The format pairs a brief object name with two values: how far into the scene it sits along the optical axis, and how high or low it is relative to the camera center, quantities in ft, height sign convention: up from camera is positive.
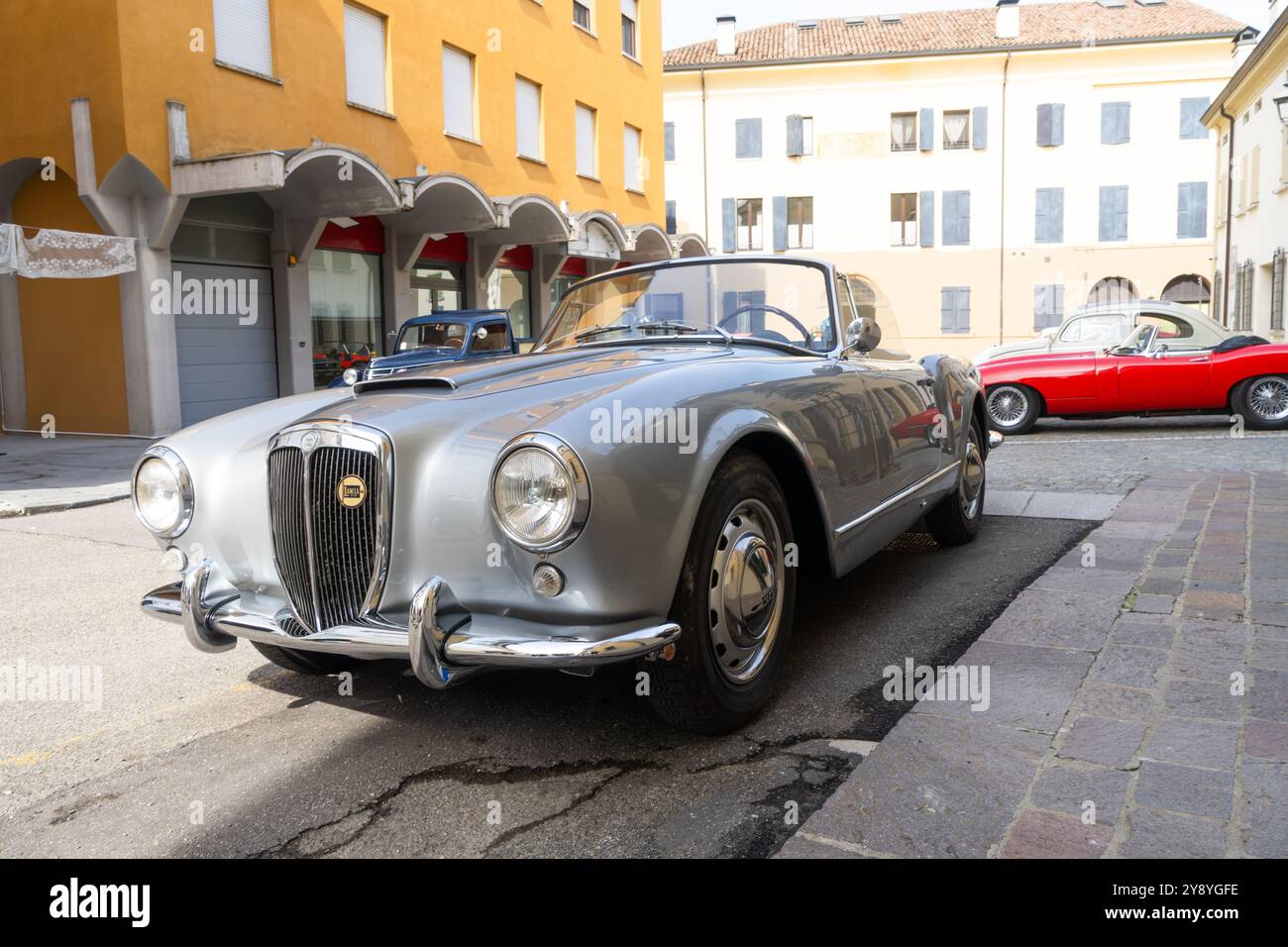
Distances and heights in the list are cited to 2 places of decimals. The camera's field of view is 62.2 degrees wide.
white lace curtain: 37.06 +4.10
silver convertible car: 8.39 -1.38
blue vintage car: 40.88 +0.82
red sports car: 39.40 -1.34
